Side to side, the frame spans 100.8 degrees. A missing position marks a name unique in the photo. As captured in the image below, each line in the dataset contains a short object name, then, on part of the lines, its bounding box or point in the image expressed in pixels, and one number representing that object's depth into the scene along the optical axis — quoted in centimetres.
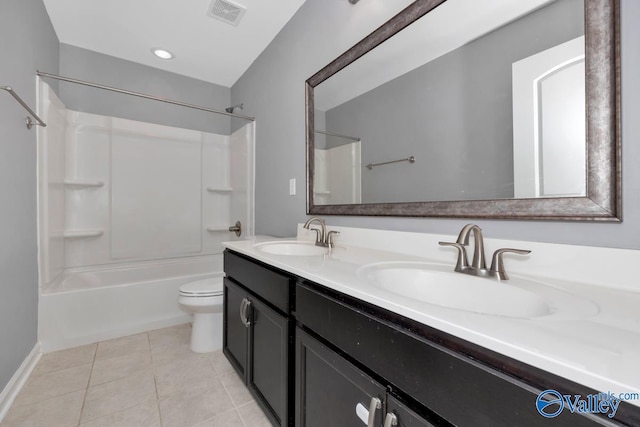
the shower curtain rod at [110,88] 170
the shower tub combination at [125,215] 183
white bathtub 176
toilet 171
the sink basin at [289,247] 153
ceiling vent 179
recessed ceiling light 233
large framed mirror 70
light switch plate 190
